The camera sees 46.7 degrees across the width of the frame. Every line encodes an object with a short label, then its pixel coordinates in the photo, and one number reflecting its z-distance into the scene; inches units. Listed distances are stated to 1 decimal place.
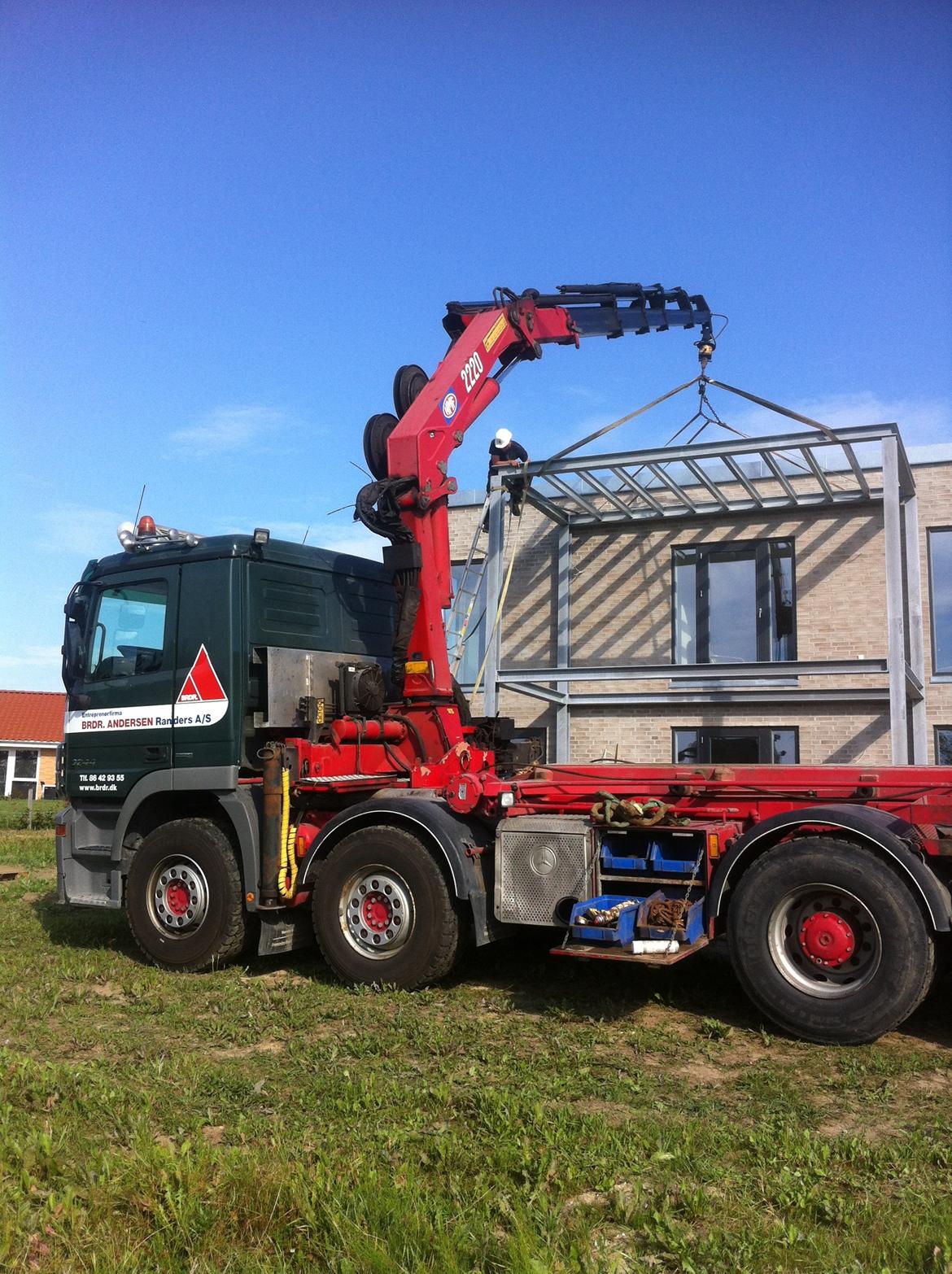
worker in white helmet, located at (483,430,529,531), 502.9
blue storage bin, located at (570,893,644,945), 258.4
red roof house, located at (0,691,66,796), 1701.5
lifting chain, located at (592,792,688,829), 276.4
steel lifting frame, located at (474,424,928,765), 502.6
